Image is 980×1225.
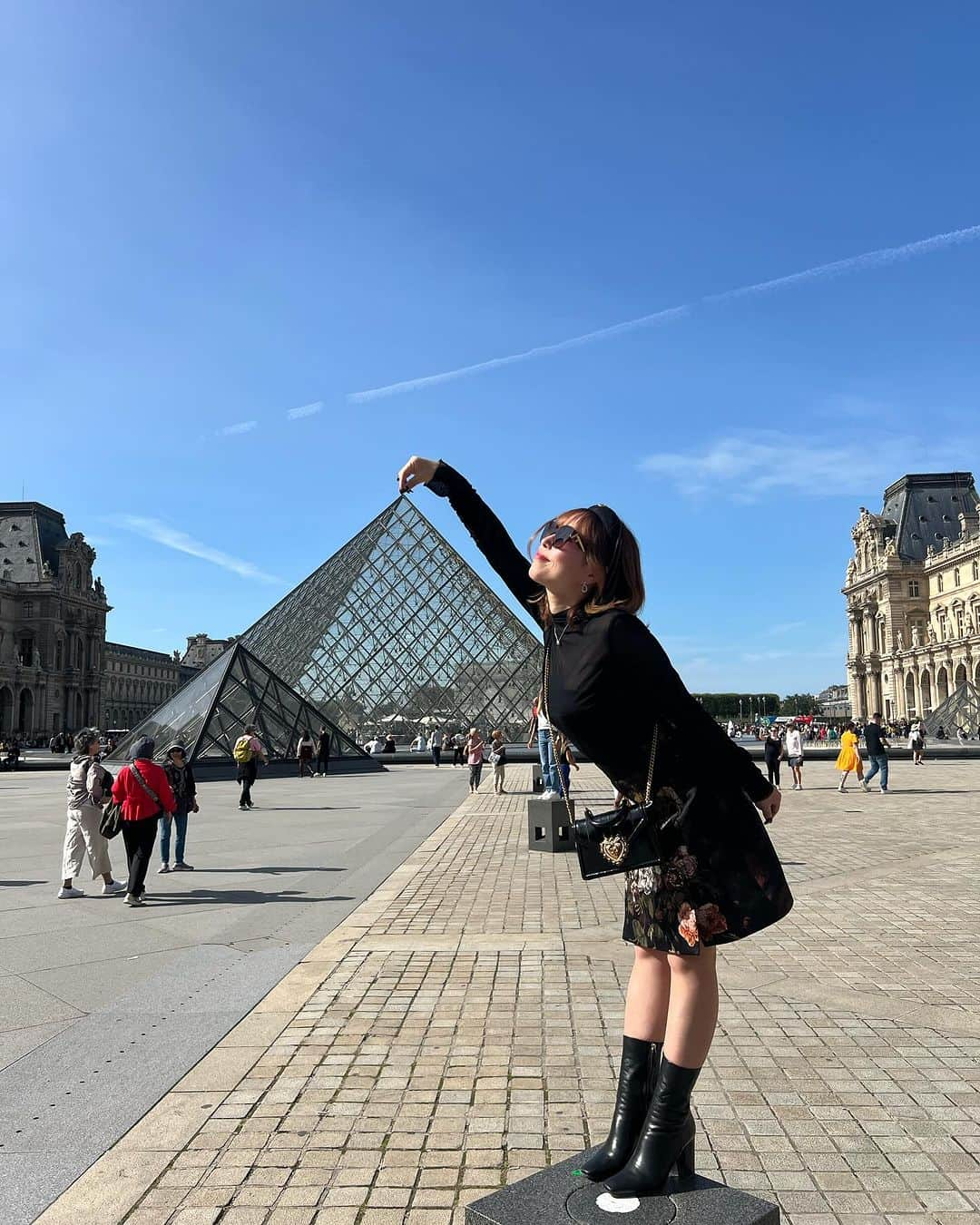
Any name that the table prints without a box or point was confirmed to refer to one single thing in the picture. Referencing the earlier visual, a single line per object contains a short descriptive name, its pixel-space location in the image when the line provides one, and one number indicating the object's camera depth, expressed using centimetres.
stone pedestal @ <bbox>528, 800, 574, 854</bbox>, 960
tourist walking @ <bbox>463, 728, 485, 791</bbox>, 2056
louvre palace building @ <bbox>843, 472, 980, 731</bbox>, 8319
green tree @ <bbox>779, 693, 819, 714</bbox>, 14624
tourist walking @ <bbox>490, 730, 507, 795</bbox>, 2088
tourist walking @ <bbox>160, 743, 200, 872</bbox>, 915
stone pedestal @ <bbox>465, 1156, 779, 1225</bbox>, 206
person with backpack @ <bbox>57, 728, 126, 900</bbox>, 779
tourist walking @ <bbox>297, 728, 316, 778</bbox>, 2545
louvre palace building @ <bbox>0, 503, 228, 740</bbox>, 9225
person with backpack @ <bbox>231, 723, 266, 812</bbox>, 1578
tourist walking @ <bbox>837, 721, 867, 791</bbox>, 1906
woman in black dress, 210
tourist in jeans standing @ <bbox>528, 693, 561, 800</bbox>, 1271
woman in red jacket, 741
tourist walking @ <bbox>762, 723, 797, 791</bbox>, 1883
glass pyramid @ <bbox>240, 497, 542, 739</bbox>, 4438
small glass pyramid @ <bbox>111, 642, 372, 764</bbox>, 2533
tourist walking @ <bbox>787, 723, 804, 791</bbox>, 2119
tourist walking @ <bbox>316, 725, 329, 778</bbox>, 2678
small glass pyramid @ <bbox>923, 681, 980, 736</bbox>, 5272
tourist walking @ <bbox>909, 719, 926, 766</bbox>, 3094
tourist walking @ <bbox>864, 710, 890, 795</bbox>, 1838
